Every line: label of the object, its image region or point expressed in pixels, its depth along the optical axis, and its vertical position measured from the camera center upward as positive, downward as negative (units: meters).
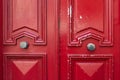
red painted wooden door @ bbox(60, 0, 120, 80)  1.96 -0.01
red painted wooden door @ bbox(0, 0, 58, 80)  2.00 -0.01
